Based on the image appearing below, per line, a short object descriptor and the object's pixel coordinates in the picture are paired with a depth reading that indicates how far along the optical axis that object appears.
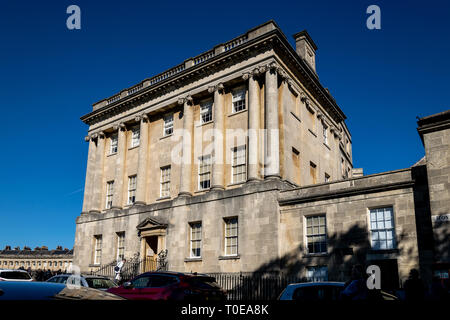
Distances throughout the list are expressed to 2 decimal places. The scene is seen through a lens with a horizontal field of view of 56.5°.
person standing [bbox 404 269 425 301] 9.86
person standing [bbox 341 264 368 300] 8.11
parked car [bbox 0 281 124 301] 4.12
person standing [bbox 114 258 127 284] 26.56
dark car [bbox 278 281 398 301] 9.74
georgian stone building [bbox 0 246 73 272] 110.75
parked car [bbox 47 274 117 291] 16.11
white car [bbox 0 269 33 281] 18.94
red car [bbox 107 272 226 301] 12.79
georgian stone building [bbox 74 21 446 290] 20.19
